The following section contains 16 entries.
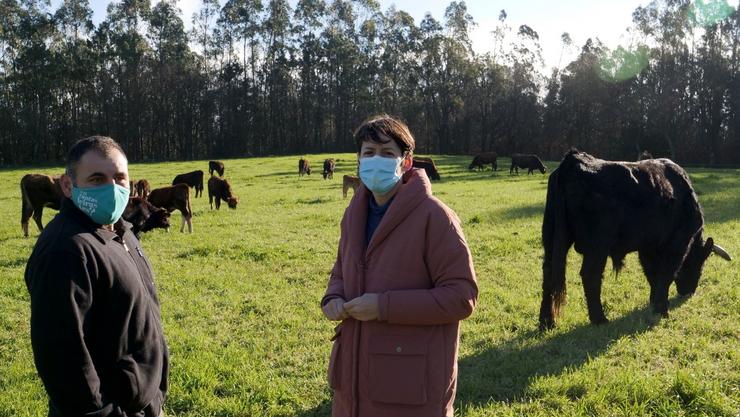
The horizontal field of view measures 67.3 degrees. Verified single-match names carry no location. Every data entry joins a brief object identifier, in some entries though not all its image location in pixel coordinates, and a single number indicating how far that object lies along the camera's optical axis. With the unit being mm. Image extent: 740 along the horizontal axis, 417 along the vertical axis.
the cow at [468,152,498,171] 34719
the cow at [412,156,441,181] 26531
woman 2459
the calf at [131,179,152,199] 16672
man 2131
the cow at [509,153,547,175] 32312
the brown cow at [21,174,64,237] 13602
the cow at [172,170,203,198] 21848
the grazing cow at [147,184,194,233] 13953
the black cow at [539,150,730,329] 6031
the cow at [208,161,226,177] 30562
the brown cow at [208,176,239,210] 17672
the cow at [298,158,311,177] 29891
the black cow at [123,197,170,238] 11812
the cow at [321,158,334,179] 28547
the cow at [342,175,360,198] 19891
